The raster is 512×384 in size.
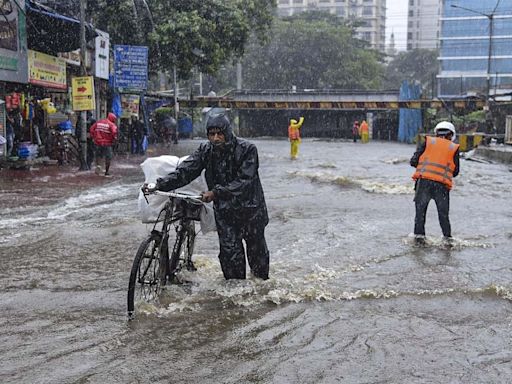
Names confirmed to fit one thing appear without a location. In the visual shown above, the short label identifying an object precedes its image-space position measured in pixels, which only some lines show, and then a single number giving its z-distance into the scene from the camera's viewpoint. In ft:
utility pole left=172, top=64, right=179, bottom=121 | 101.51
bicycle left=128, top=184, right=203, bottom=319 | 16.17
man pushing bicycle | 17.08
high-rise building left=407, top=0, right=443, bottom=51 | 400.88
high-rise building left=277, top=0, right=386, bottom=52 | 387.34
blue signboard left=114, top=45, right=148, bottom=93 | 72.59
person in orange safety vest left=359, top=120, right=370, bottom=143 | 151.33
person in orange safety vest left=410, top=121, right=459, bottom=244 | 25.93
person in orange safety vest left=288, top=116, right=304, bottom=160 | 76.69
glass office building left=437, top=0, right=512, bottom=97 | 292.61
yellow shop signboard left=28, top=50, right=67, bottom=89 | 57.52
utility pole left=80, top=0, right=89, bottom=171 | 55.67
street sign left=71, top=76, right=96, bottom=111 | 55.62
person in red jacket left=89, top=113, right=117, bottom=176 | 51.11
